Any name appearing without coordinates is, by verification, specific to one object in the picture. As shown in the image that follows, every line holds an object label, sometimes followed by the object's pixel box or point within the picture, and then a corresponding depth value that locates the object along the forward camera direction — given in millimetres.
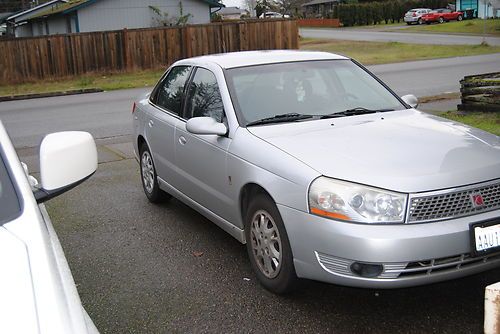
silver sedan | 3684
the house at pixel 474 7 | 58344
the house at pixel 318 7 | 91125
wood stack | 11180
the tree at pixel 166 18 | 33250
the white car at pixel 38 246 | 1865
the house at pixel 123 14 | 33125
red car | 60875
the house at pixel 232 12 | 86188
